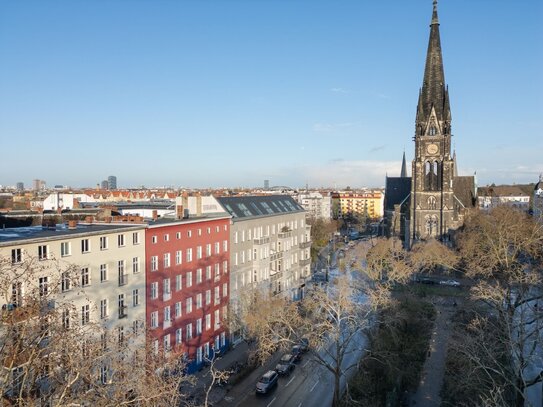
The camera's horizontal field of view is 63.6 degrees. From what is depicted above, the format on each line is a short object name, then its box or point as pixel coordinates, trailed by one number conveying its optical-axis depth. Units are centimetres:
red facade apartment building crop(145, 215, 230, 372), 3022
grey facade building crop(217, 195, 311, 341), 4125
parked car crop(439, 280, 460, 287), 5872
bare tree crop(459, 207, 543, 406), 2073
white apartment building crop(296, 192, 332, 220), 15075
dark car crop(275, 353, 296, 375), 3369
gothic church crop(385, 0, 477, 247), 6731
